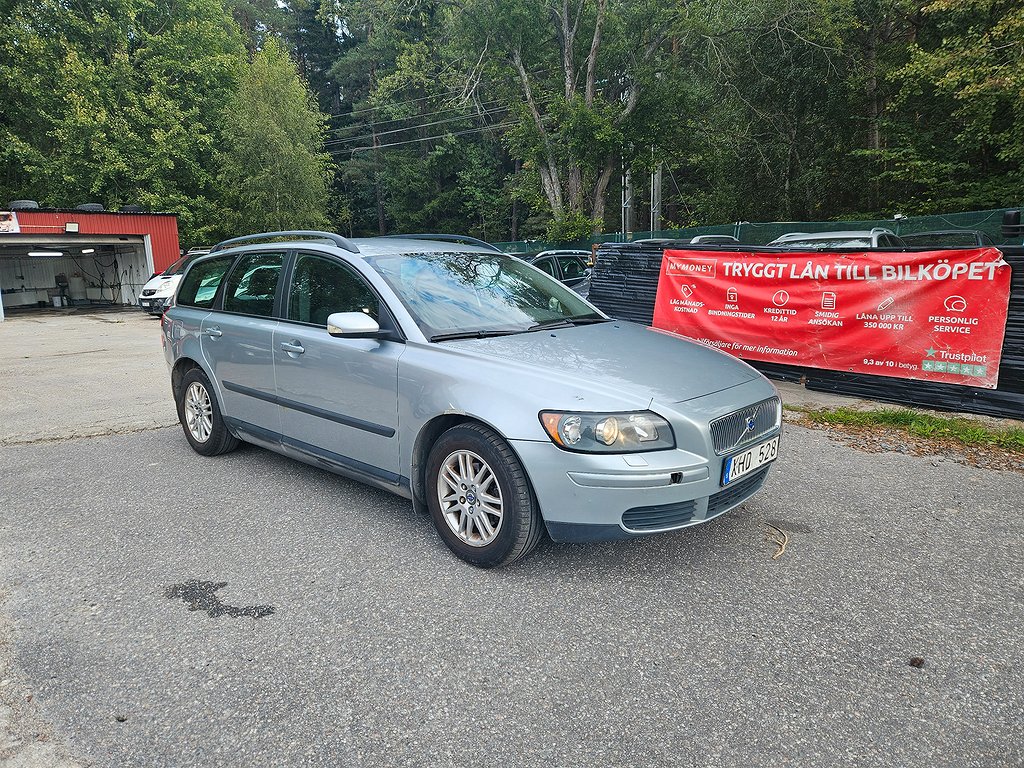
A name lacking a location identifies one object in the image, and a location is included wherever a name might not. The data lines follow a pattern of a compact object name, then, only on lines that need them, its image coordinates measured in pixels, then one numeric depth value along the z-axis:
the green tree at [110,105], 28.05
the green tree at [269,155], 31.61
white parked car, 18.91
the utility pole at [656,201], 25.59
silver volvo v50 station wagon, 3.02
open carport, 21.05
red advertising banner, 6.02
